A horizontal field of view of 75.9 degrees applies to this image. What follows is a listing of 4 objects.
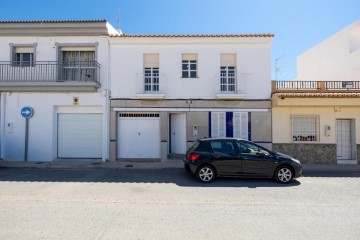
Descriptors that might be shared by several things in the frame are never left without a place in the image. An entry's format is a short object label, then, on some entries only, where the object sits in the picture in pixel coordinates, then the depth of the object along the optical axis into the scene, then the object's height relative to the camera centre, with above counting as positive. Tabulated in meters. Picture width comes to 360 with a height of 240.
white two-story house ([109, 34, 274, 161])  11.30 +1.66
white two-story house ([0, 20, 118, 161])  11.27 +1.53
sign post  11.16 +0.40
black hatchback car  7.30 -1.29
